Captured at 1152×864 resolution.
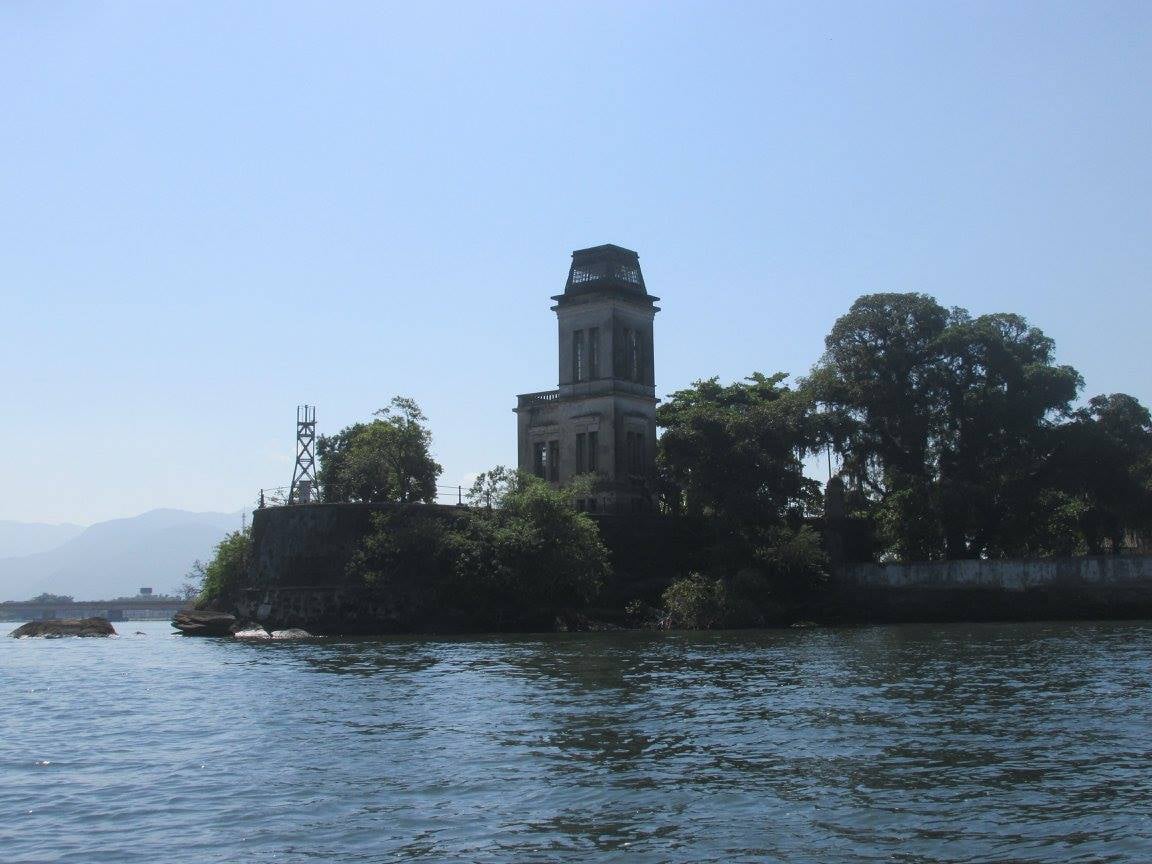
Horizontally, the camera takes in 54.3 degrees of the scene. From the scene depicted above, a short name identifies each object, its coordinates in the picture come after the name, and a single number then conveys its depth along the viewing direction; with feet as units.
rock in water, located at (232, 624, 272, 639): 172.65
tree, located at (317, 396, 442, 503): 207.41
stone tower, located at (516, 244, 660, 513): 230.27
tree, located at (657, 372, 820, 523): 198.08
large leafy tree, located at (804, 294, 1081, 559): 193.16
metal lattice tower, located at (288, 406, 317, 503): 221.66
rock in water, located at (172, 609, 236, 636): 198.59
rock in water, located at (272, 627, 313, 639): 171.12
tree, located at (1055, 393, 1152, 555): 190.70
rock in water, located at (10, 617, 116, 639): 220.64
